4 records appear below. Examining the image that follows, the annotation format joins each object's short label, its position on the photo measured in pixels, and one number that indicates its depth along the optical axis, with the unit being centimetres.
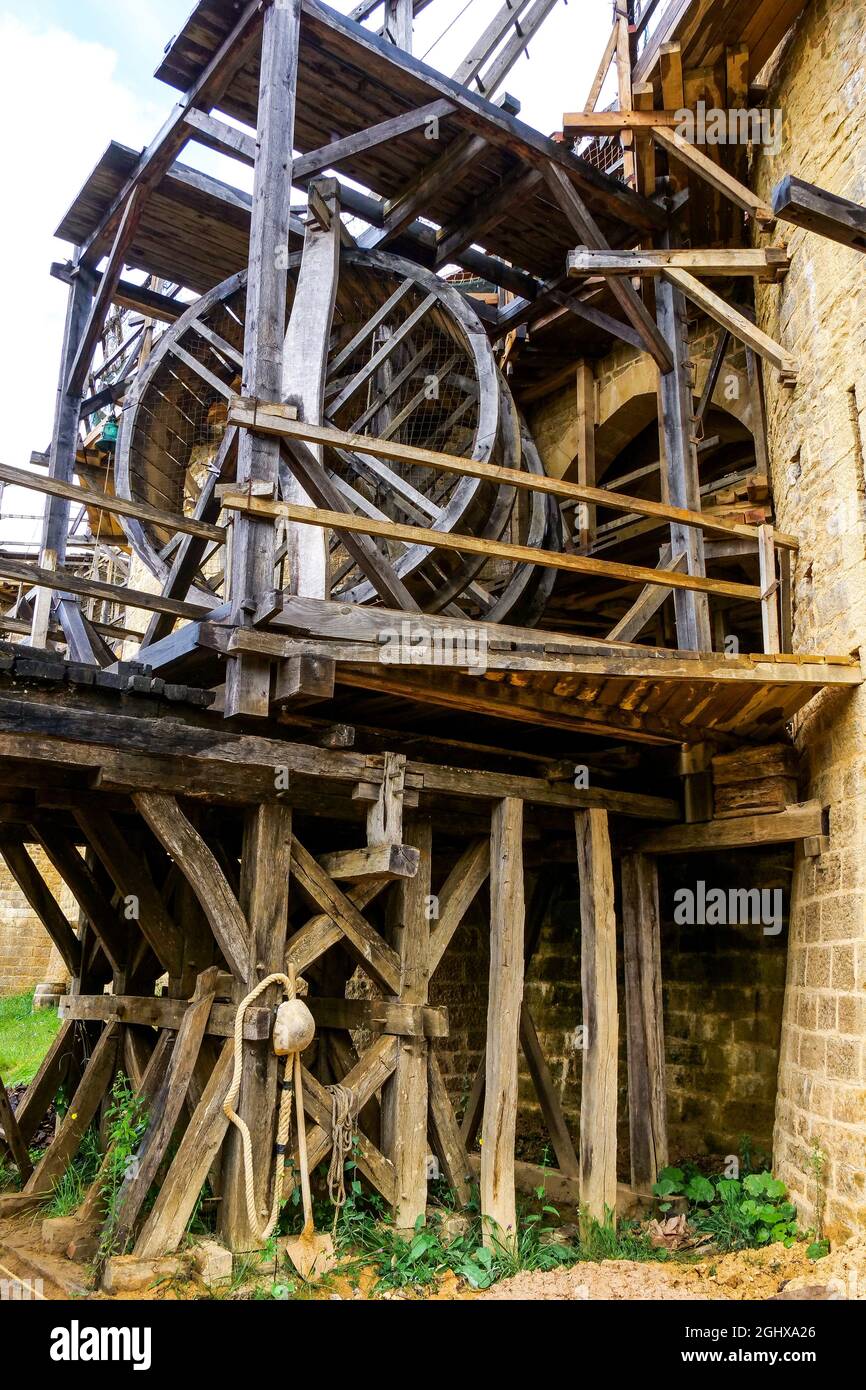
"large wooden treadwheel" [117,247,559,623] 682
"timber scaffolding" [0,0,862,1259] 486
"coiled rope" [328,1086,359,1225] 510
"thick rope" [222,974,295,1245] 464
